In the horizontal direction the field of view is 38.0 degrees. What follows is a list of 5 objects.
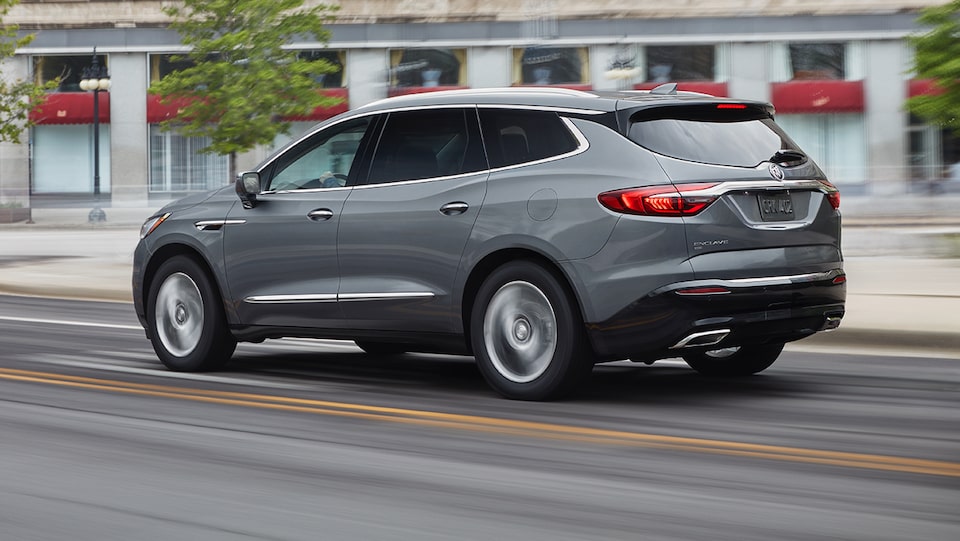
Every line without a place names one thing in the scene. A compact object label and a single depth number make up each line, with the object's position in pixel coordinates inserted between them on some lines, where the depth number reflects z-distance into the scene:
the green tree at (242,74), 21.84
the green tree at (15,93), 30.14
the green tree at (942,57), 16.88
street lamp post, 43.22
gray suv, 7.19
